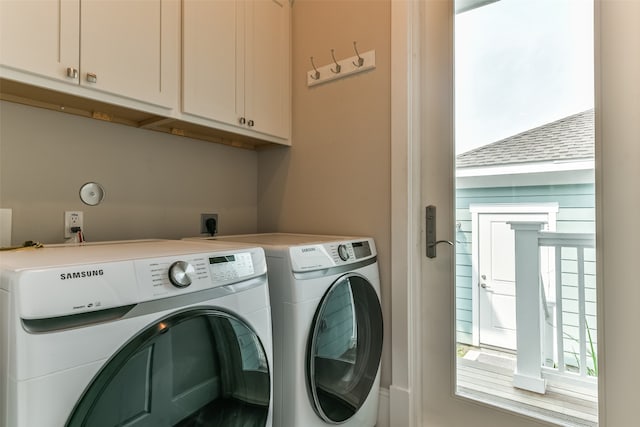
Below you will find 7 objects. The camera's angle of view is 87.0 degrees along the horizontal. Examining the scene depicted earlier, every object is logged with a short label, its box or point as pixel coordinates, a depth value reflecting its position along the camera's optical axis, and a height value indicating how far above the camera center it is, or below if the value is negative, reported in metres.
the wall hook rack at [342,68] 1.71 +0.80
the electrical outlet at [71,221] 1.35 -0.01
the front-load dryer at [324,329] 1.12 -0.41
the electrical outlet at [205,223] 1.84 -0.02
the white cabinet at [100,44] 1.01 +0.59
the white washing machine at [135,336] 0.60 -0.26
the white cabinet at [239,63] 1.46 +0.76
